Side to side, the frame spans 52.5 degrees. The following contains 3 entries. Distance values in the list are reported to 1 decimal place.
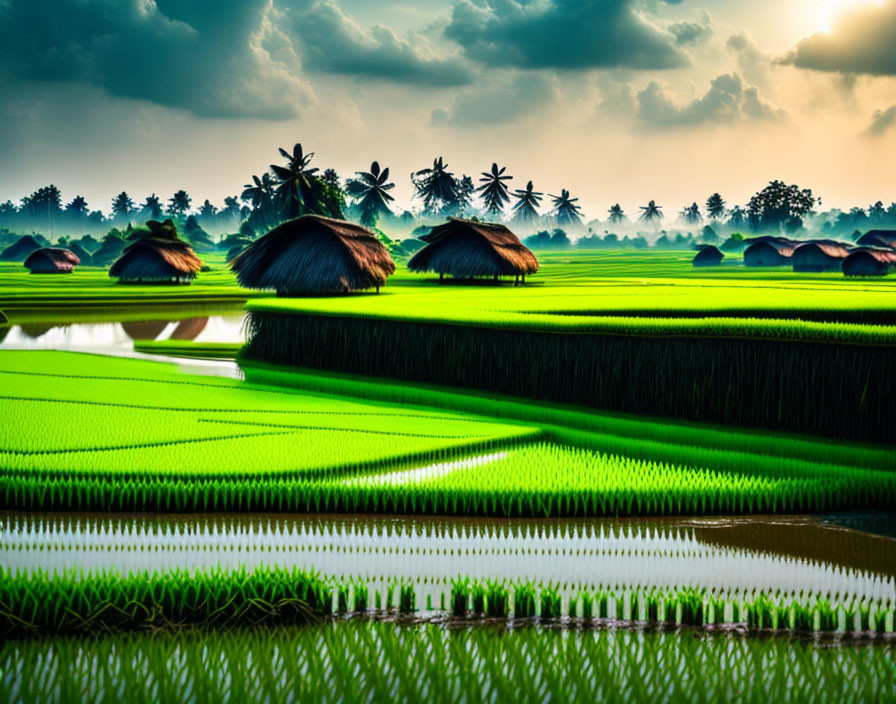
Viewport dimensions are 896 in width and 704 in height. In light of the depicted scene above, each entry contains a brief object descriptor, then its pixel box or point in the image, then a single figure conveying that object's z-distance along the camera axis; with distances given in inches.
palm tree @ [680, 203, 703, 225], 5949.8
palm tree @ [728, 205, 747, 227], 4841.0
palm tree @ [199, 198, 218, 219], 5708.7
